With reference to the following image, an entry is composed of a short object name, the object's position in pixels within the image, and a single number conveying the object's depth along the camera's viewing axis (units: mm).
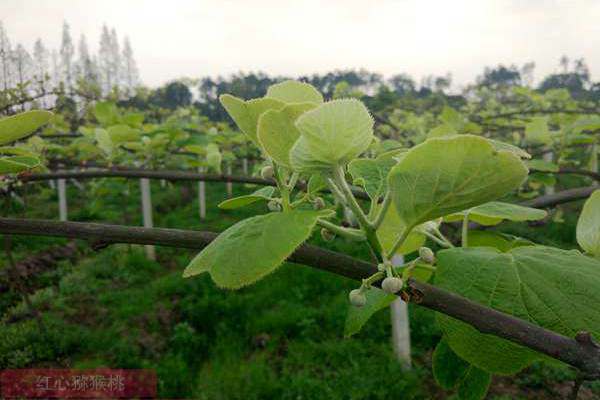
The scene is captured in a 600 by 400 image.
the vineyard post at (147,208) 6672
